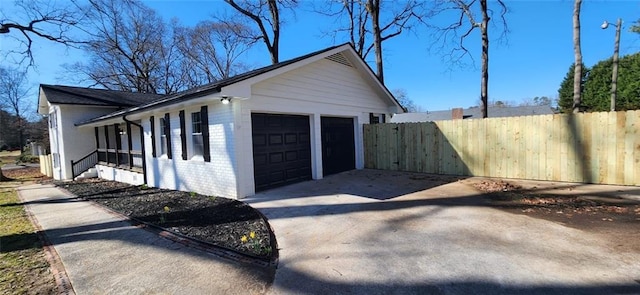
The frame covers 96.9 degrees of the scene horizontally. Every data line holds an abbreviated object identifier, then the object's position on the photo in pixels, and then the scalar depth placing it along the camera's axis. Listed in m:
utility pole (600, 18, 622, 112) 13.28
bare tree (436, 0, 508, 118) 12.57
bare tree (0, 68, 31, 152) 36.78
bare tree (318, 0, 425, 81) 15.84
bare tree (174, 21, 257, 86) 24.75
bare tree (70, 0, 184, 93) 24.33
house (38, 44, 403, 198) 6.93
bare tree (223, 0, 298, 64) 17.61
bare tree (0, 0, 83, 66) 11.43
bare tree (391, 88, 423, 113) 48.54
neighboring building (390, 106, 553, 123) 25.81
